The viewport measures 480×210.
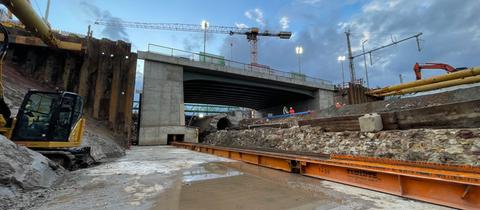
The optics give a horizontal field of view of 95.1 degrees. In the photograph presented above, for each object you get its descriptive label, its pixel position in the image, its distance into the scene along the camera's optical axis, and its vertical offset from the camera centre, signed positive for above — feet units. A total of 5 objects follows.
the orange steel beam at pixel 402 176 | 10.39 -2.43
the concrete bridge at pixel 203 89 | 62.13 +19.88
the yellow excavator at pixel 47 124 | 19.42 +1.32
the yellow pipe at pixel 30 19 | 25.75 +17.07
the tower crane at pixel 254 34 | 168.25 +78.84
